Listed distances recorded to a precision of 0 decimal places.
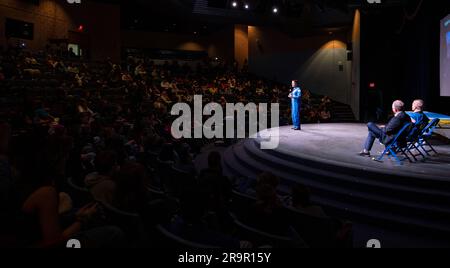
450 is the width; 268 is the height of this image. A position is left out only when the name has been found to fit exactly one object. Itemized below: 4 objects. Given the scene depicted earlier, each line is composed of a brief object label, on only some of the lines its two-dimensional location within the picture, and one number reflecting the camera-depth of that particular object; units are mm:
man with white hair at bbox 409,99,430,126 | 5641
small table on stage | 6818
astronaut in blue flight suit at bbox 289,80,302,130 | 9383
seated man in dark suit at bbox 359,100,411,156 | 5406
